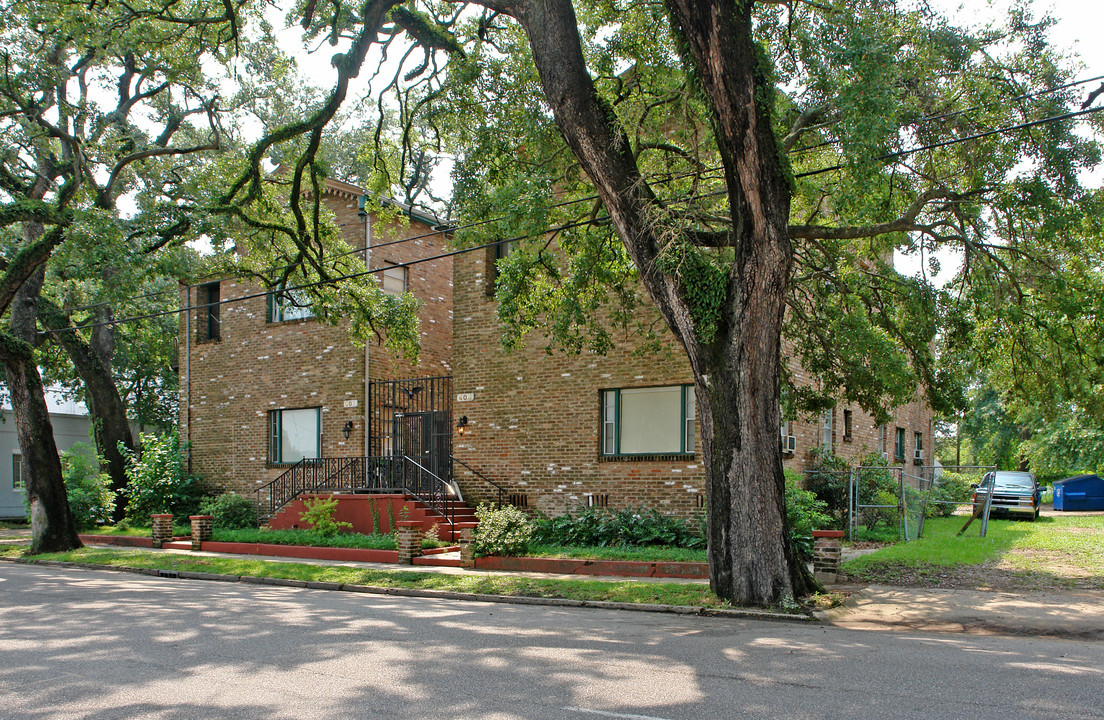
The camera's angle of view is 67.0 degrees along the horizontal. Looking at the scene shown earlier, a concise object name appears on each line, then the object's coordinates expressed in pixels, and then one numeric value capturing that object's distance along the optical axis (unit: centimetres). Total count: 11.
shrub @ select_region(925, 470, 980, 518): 2603
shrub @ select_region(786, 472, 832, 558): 1357
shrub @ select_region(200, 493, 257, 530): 2189
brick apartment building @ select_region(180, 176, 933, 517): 1677
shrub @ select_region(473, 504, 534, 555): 1506
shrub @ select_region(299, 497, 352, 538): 1883
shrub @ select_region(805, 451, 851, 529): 1822
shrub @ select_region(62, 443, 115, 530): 2323
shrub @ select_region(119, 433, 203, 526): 2328
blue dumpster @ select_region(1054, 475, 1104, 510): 3566
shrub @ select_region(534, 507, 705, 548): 1539
